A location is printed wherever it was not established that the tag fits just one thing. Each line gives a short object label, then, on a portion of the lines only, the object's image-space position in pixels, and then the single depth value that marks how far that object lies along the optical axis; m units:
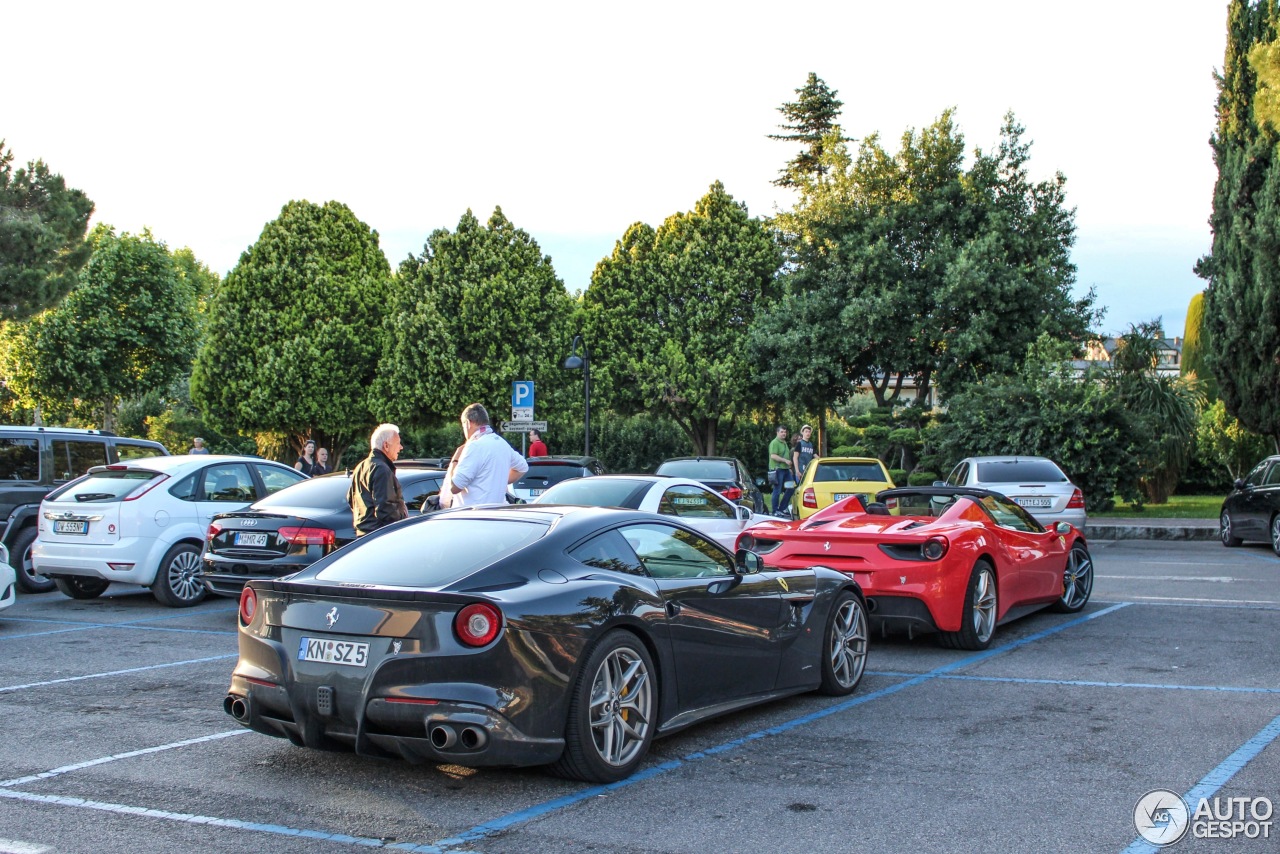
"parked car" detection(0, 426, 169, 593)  13.04
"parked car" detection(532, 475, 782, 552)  11.08
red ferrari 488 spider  8.74
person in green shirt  22.17
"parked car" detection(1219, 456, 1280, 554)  18.16
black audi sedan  10.49
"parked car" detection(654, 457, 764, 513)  15.84
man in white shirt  10.09
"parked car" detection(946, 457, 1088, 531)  16.75
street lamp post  26.12
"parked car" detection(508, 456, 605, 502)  15.95
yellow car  18.17
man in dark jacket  9.68
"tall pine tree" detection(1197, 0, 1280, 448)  26.03
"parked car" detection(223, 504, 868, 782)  4.95
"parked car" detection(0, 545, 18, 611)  10.54
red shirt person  24.89
